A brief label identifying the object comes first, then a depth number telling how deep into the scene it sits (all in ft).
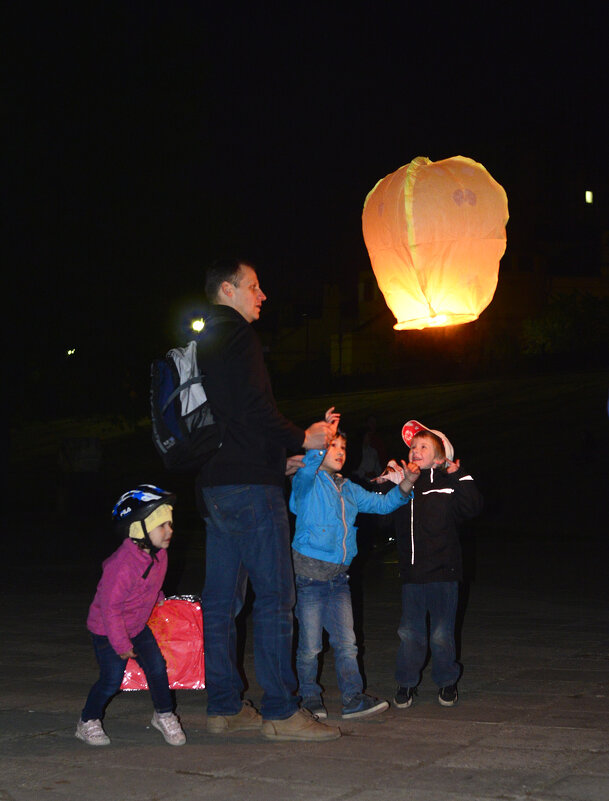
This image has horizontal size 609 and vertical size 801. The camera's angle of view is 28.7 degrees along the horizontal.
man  18.22
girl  18.07
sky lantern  24.72
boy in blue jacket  20.45
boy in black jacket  21.17
